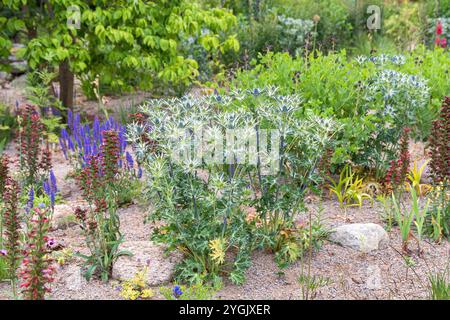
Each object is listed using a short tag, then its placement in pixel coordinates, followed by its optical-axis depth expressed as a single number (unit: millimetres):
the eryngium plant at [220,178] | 3732
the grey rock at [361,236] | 4258
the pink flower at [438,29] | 9141
